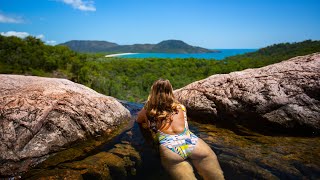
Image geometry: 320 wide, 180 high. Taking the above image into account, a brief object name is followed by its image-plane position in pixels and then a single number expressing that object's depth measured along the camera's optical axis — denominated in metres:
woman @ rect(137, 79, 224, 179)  3.05
